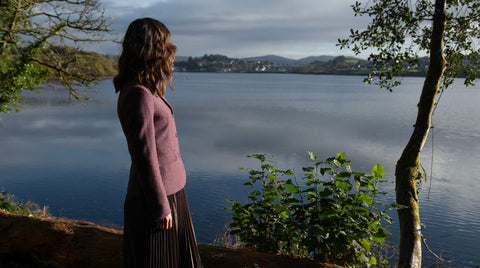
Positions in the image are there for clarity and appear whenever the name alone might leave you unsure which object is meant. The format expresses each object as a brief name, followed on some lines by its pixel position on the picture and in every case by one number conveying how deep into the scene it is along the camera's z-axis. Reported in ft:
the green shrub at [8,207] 18.92
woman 5.89
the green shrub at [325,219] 8.92
